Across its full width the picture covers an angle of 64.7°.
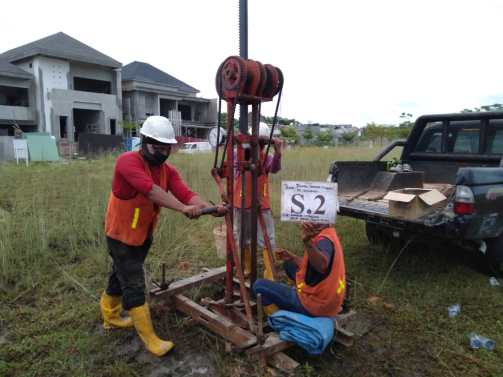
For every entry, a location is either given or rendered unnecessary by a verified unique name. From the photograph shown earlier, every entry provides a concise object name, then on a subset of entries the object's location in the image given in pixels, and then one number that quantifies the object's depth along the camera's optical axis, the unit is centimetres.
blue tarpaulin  263
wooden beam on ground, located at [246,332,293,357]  261
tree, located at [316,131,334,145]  3477
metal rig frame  270
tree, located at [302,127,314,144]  3800
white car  2479
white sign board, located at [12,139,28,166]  1705
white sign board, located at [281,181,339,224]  254
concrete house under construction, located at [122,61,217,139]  3281
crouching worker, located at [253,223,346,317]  254
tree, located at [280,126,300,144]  2927
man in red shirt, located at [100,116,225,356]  278
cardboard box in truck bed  398
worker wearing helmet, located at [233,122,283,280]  370
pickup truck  372
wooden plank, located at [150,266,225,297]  349
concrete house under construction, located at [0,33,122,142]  2689
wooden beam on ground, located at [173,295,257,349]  273
